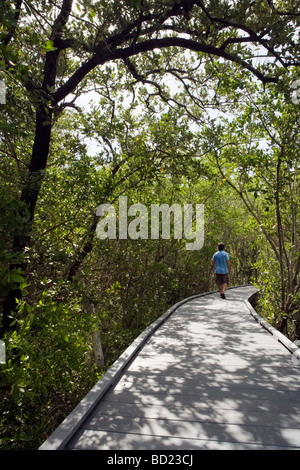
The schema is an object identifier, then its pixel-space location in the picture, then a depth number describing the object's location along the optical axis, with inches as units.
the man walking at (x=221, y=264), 380.5
